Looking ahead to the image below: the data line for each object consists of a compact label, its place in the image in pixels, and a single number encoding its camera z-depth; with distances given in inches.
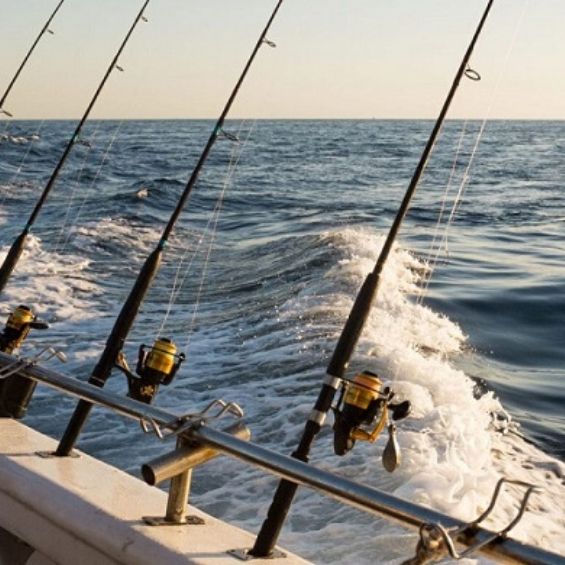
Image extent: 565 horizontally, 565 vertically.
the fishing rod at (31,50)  218.9
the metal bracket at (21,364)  99.2
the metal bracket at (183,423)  80.7
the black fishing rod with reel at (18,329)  114.0
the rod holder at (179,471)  76.5
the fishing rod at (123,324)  105.9
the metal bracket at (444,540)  59.1
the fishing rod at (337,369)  83.0
